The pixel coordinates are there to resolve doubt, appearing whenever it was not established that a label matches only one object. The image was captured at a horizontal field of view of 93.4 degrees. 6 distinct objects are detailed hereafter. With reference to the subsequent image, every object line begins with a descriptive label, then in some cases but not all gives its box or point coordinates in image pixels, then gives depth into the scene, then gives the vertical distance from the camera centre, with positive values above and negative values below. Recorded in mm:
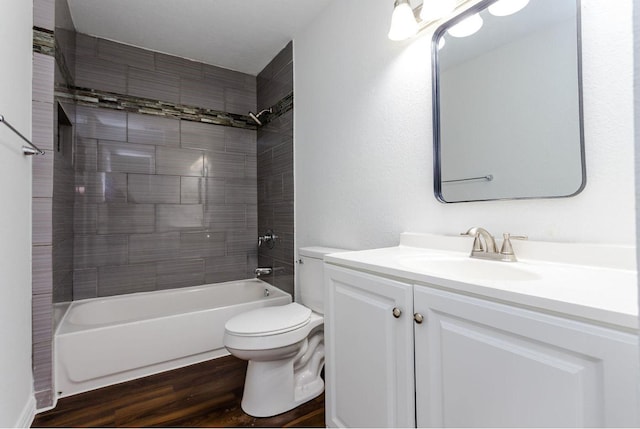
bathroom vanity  556 -295
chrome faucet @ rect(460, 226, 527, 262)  1057 -116
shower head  2873 +1001
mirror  991 +422
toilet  1480 -737
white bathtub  1735 -756
